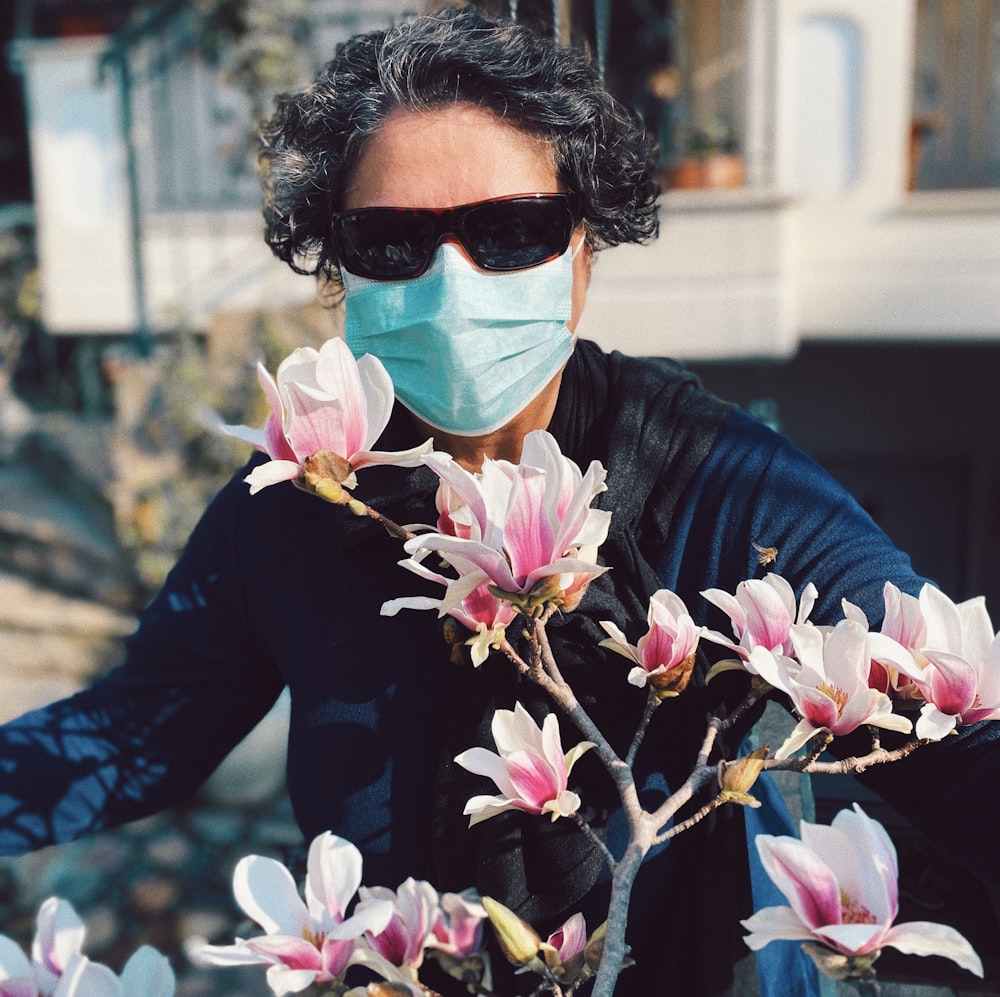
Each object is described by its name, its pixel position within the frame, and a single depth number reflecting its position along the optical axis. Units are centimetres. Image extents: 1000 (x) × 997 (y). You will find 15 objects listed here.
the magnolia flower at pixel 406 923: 78
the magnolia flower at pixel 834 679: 72
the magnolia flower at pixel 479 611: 73
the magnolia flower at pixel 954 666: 72
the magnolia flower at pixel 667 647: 78
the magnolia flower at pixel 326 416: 77
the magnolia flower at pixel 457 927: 81
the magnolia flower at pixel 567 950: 77
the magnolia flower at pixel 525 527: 69
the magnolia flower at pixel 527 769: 75
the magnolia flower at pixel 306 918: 70
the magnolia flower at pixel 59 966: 79
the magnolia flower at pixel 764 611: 78
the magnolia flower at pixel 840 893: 64
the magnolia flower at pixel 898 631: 77
